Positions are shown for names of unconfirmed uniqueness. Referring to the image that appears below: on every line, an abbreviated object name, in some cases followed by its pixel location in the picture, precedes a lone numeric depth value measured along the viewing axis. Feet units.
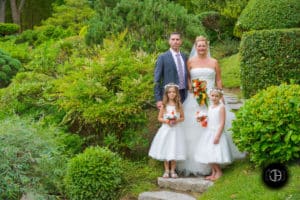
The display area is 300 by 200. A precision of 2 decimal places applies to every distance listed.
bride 22.16
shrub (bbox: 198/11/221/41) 53.31
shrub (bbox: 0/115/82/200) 19.34
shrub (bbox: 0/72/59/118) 27.58
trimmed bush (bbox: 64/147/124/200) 21.40
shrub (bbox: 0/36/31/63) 46.09
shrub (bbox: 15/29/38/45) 72.23
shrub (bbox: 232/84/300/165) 19.19
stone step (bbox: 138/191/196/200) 20.63
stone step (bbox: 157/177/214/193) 21.07
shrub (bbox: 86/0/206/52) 29.60
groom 22.49
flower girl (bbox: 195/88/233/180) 21.08
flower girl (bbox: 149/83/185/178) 21.79
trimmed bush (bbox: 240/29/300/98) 26.45
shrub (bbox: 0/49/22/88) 40.70
